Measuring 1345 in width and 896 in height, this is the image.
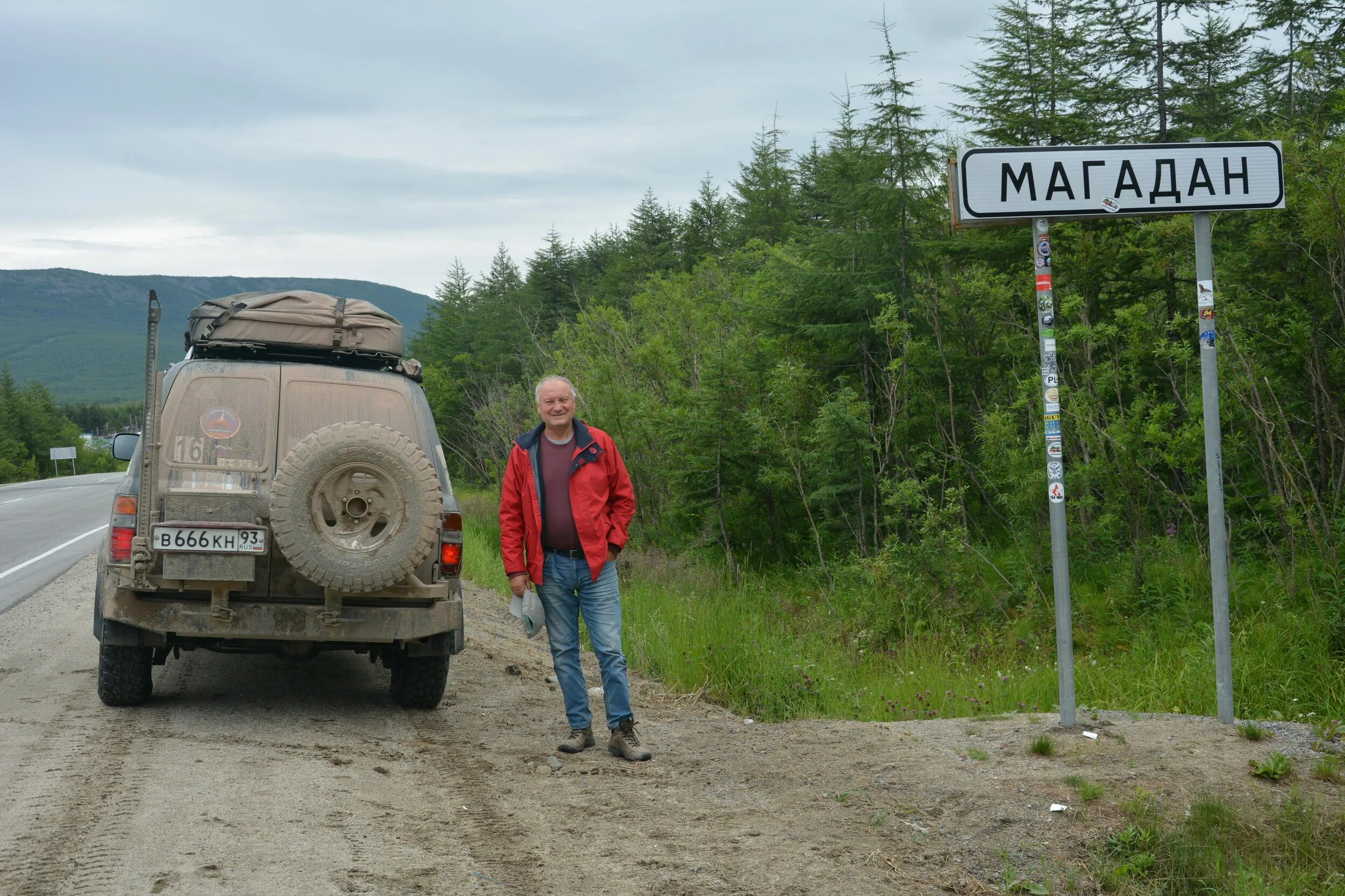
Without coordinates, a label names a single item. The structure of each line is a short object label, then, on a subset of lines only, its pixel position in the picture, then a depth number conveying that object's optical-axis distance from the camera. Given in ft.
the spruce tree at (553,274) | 180.04
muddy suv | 19.34
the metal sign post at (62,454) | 309.59
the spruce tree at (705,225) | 152.05
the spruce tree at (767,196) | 132.46
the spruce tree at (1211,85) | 51.96
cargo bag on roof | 22.99
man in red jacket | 19.67
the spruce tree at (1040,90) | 52.08
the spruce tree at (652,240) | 151.23
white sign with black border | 17.99
